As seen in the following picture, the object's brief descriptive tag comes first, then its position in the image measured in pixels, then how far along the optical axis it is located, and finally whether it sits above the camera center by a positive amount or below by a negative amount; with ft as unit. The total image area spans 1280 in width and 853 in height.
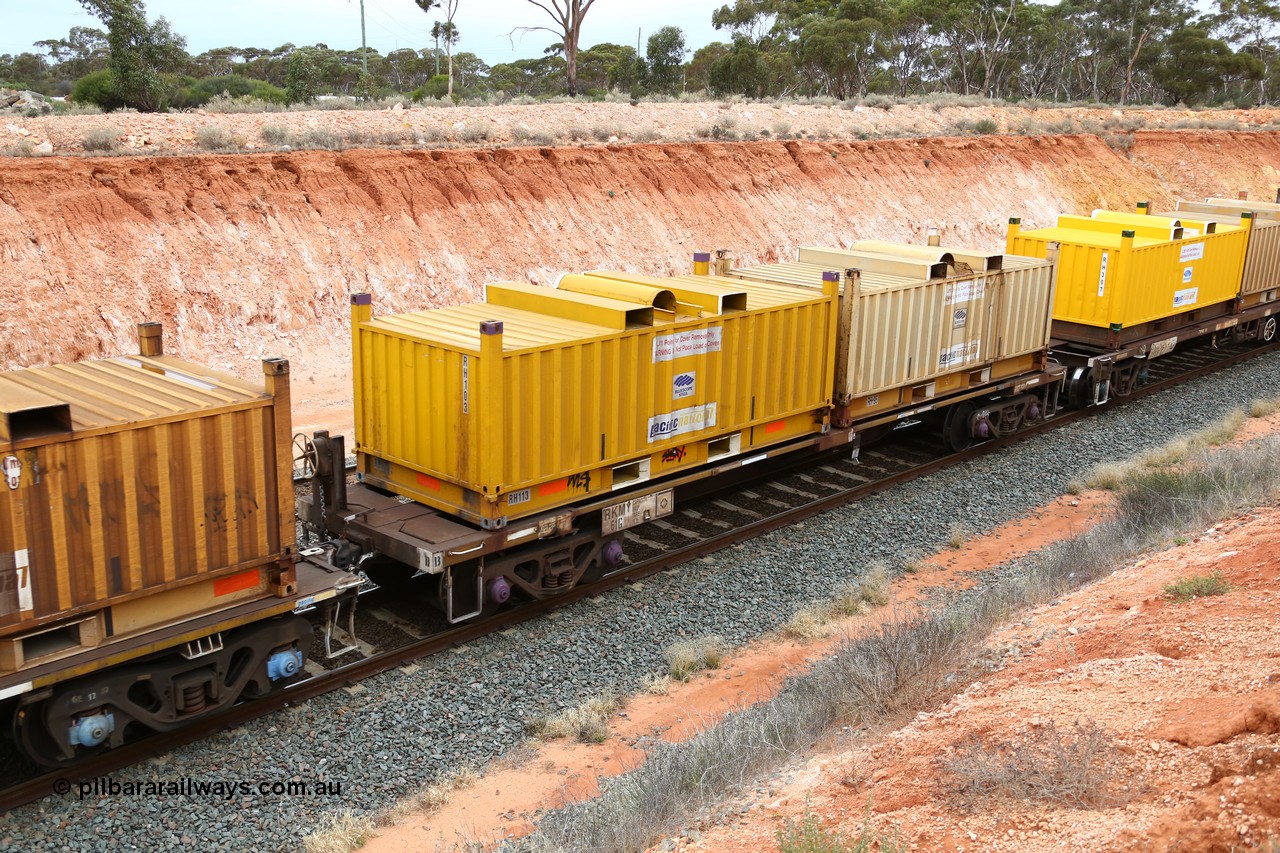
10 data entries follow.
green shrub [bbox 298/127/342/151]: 81.00 +1.15
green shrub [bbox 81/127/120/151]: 73.10 +0.62
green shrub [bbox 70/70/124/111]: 106.63 +5.61
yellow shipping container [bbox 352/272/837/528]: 34.60 -7.30
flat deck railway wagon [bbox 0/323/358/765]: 24.91 -9.35
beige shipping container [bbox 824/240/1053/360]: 54.29 -5.26
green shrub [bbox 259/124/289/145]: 80.23 +1.45
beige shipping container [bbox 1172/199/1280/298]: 76.18 -4.42
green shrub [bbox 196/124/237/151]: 77.36 +0.99
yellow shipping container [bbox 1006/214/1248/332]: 62.90 -5.10
